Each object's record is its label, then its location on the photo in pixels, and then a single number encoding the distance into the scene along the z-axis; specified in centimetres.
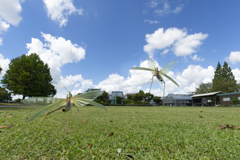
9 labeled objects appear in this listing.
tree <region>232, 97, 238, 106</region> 1997
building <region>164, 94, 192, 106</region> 3203
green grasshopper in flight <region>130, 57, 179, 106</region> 115
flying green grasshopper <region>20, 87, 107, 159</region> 79
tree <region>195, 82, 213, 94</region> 3736
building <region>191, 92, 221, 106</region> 3010
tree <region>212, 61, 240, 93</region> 3186
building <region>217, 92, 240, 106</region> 2181
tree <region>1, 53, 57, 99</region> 1300
